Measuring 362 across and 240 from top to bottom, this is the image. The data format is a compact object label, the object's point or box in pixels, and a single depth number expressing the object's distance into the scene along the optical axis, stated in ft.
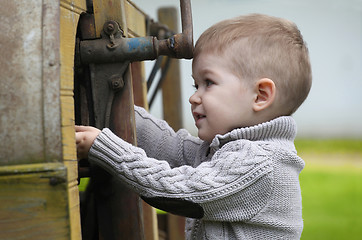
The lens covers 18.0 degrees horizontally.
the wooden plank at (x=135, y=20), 5.53
